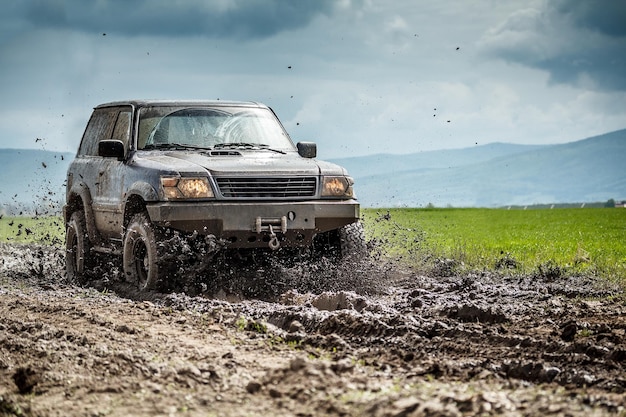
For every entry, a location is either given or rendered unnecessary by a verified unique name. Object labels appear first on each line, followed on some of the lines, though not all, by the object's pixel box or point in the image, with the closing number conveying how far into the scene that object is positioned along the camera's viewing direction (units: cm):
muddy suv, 2185
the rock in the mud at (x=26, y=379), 1365
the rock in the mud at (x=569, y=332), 1669
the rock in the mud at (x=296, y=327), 1716
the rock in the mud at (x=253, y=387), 1281
